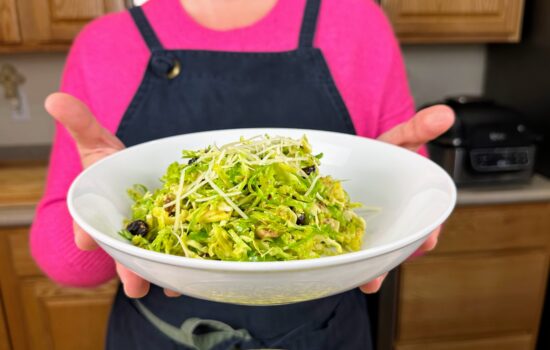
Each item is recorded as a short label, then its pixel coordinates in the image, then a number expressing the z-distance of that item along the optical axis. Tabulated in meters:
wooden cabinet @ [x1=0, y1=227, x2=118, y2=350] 1.53
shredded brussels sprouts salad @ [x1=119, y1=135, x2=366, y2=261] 0.50
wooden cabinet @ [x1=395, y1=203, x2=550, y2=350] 1.65
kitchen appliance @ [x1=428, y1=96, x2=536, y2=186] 1.59
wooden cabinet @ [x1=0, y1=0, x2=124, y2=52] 1.61
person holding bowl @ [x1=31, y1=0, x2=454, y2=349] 0.87
